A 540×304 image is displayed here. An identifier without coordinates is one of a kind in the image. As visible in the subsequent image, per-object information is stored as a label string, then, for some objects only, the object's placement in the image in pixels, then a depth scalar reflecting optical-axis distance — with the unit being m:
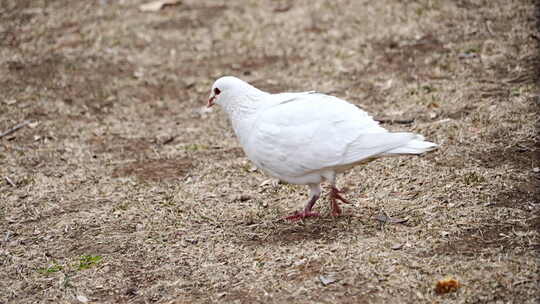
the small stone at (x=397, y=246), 8.12
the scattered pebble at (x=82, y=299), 8.10
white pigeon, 8.18
